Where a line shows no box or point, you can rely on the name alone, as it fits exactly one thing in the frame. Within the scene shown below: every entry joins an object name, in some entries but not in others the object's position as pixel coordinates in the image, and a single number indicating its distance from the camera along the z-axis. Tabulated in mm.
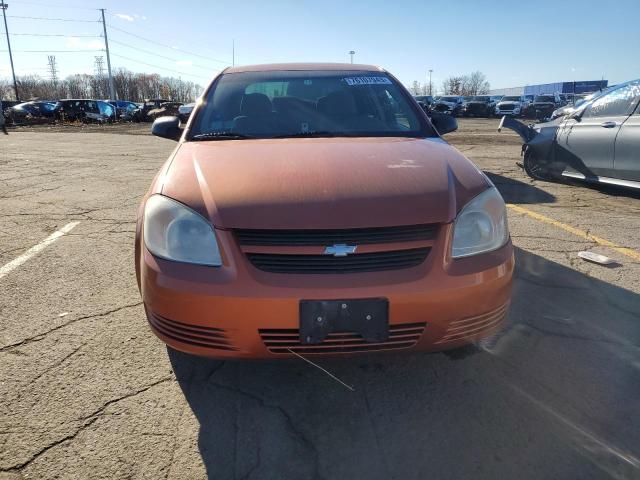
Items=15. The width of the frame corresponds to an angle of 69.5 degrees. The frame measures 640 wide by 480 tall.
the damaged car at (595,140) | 5438
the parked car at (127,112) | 32844
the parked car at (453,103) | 36188
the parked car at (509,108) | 31995
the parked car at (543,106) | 27723
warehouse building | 49650
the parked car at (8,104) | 35819
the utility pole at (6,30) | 48578
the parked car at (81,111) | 30859
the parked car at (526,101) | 32222
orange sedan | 1739
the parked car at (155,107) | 27828
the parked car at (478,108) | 34219
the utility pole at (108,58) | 59653
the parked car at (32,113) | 30178
